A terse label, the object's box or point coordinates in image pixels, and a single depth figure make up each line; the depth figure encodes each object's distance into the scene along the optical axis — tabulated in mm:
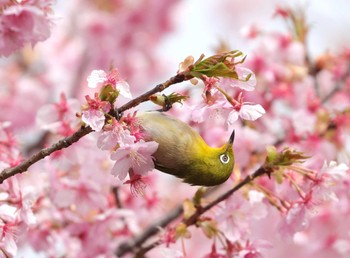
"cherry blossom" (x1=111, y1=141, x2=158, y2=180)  4098
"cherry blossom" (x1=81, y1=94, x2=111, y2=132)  3957
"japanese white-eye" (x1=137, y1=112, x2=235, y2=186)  4297
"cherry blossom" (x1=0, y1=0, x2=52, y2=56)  4383
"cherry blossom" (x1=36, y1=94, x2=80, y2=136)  5723
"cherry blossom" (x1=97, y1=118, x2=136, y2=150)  4070
